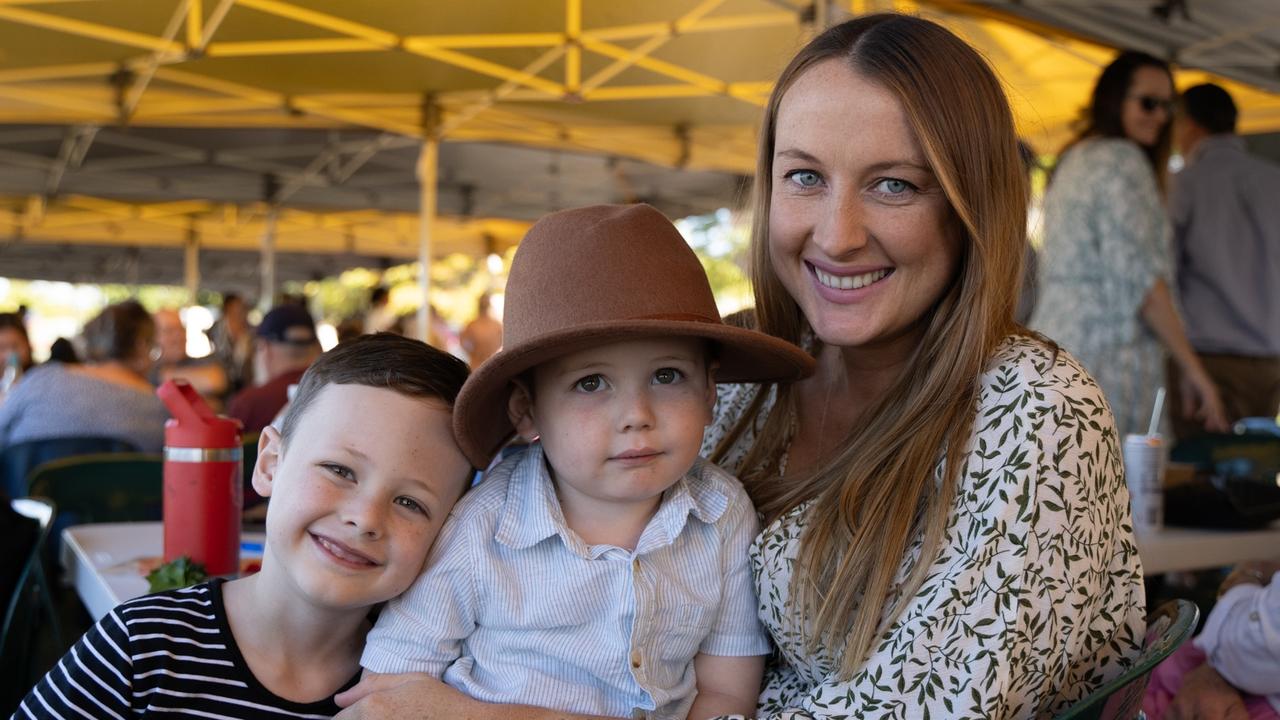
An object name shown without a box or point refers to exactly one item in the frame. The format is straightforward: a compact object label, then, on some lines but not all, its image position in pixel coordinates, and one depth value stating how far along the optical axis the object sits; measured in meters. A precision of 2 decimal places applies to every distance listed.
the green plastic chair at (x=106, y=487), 3.39
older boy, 1.47
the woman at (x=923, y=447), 1.28
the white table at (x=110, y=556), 2.11
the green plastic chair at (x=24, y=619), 2.44
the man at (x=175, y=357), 7.26
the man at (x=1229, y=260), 4.52
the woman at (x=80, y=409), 4.57
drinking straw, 2.84
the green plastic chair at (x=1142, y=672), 1.14
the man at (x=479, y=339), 6.77
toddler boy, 1.46
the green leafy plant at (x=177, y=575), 1.87
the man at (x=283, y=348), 4.76
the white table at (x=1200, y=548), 2.53
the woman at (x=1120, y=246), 3.74
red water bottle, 2.02
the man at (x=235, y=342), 9.28
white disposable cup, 2.70
